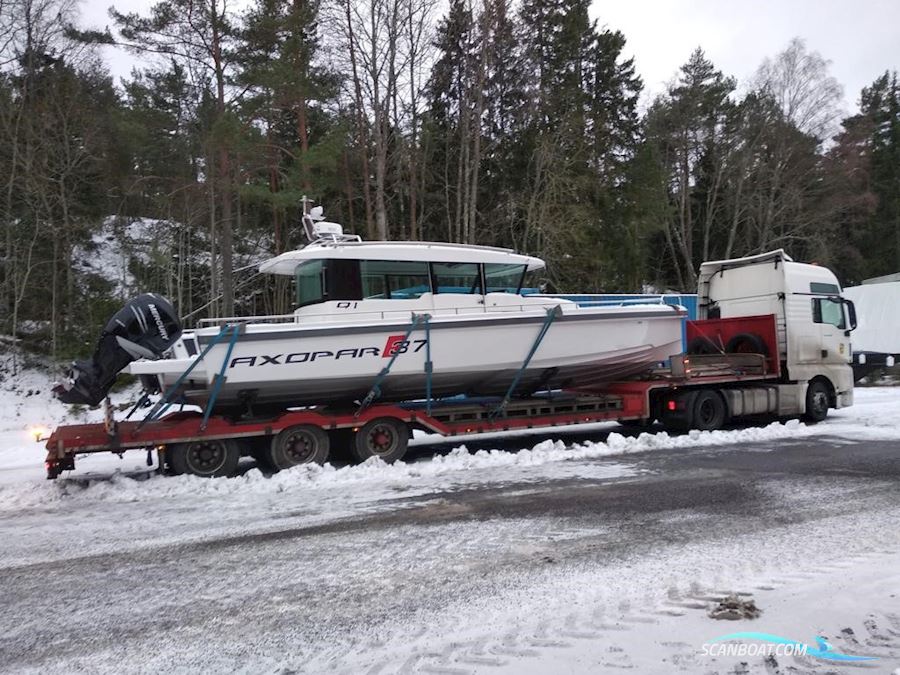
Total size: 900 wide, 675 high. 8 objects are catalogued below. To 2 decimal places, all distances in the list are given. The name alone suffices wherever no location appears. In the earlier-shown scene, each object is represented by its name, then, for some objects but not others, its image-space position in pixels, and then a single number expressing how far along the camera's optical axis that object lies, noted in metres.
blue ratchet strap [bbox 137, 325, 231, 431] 7.23
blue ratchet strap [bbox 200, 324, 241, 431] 7.28
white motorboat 7.44
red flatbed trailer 7.24
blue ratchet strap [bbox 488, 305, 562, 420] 8.69
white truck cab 11.15
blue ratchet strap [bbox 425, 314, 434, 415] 8.06
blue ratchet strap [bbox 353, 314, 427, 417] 7.97
